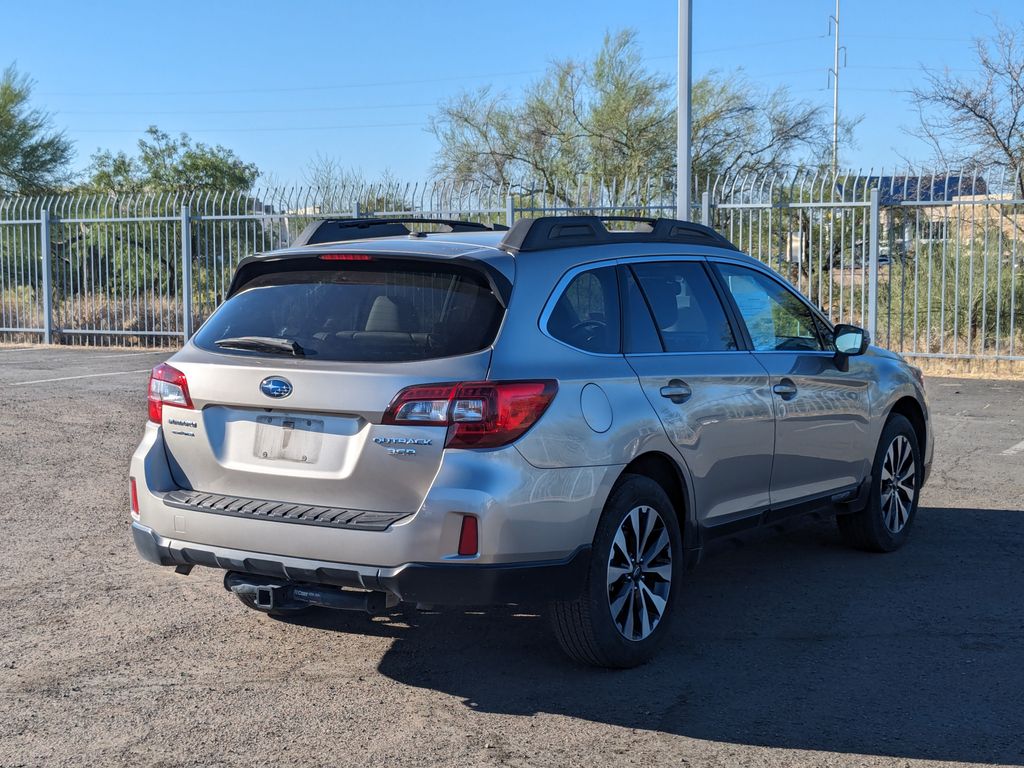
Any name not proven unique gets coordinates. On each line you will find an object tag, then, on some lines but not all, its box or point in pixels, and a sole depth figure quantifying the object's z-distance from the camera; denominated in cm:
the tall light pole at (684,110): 1440
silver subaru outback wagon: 437
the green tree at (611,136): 2916
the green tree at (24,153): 3309
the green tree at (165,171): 3256
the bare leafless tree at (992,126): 2028
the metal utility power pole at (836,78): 5934
